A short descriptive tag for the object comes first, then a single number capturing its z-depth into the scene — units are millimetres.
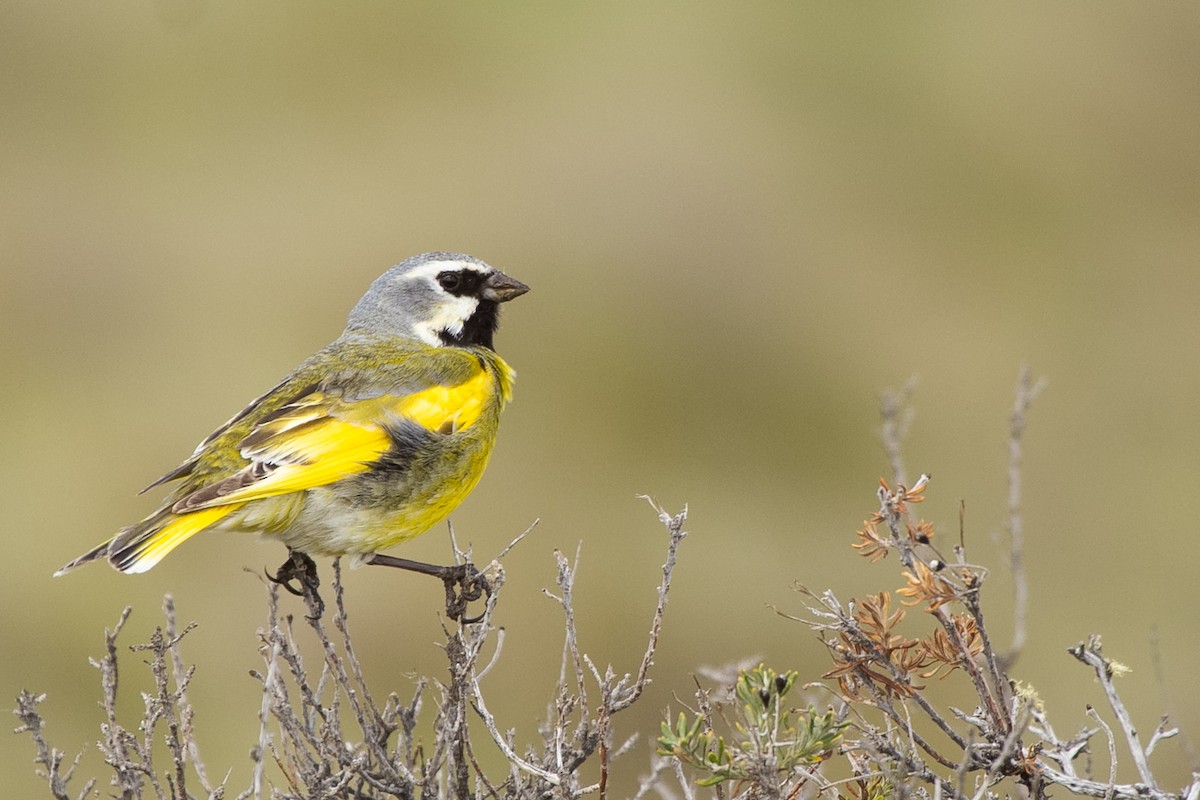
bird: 9258
